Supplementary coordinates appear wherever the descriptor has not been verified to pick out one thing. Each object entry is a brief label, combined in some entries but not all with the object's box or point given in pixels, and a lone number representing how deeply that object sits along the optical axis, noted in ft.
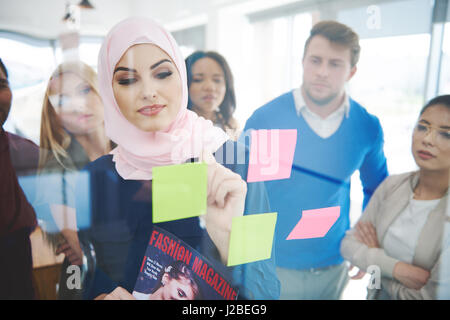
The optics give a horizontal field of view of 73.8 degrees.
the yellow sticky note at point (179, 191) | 2.76
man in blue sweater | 2.99
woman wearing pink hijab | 2.58
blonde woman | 2.62
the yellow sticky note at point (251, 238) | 2.97
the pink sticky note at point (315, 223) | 3.15
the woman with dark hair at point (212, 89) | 2.74
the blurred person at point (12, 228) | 2.68
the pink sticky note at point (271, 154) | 2.95
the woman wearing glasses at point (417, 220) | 3.12
